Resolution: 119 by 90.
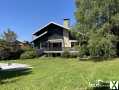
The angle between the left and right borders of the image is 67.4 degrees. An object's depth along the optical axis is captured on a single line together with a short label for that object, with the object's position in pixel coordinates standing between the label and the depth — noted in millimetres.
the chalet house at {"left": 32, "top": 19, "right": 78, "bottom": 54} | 14289
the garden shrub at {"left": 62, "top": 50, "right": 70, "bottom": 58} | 12831
